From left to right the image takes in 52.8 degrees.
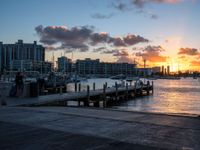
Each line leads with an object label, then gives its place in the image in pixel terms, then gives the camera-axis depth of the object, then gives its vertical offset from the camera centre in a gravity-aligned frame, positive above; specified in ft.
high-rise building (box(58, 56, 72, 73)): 381.88 +20.29
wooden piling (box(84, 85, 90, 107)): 77.26 -9.95
